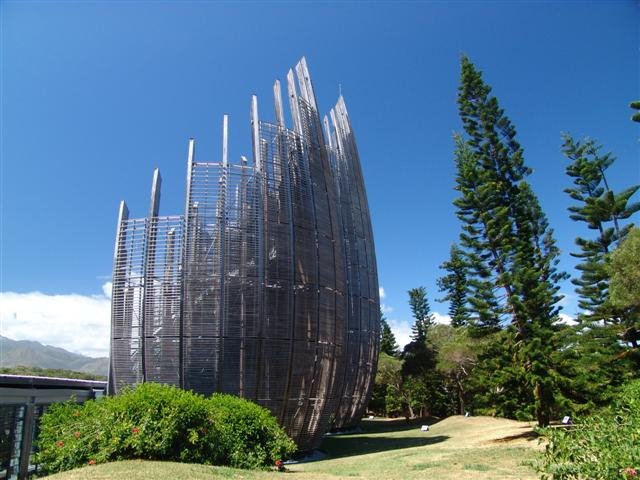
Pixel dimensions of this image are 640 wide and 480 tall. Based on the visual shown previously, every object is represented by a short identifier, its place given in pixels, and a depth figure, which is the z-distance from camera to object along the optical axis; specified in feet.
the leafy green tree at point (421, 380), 95.30
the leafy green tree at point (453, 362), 84.33
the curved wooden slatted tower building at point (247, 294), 37.55
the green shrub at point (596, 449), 10.84
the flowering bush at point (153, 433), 23.08
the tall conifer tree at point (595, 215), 59.72
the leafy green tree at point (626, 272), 42.27
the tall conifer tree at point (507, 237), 52.90
